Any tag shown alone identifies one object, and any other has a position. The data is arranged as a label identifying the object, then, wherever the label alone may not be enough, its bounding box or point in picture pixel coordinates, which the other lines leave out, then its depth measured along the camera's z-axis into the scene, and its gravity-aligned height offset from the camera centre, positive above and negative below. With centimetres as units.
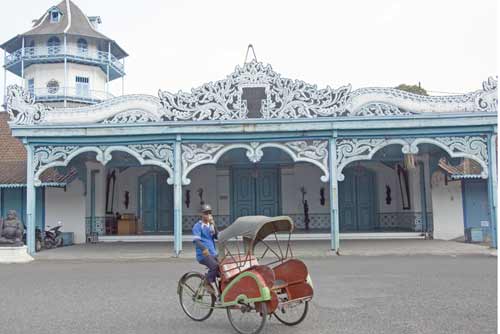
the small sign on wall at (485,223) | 1752 -59
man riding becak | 677 -43
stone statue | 1424 -44
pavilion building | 1403 +148
